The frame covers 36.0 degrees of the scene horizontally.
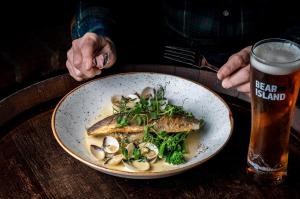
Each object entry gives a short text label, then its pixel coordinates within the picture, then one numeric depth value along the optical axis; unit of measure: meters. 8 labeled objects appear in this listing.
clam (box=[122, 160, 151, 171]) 1.04
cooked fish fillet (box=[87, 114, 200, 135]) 1.14
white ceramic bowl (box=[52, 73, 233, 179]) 1.07
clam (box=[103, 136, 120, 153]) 1.10
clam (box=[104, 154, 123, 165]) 1.06
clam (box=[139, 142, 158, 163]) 1.08
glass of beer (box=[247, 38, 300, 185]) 0.93
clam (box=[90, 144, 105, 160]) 1.09
